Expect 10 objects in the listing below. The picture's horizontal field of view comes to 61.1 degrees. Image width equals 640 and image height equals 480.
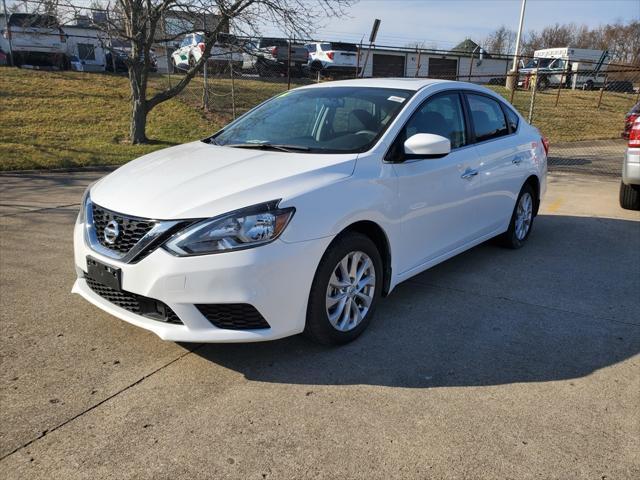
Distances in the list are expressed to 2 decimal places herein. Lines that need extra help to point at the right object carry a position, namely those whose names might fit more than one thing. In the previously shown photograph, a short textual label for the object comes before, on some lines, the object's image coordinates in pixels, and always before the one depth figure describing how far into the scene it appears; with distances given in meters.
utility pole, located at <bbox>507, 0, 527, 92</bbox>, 27.16
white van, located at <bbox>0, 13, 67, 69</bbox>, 19.70
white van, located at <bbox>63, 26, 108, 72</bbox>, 22.09
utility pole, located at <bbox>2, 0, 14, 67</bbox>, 17.55
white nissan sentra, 2.90
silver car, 6.72
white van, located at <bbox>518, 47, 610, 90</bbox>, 35.41
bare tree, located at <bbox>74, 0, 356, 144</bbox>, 11.42
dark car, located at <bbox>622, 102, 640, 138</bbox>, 14.21
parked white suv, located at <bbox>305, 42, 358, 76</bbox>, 26.39
